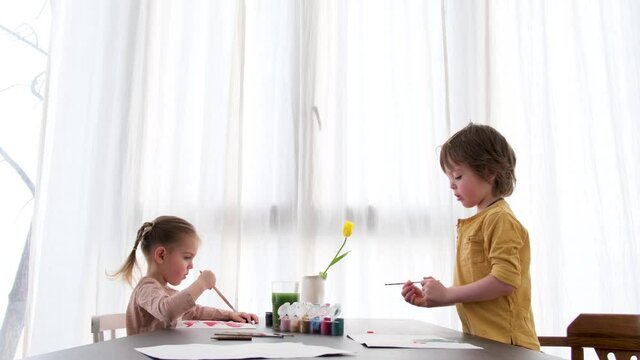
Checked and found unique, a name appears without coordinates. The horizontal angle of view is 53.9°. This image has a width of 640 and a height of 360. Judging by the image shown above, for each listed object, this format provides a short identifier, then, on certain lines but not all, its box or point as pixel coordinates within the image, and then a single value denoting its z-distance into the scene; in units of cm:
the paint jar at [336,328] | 122
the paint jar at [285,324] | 129
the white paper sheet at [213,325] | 139
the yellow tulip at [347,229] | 144
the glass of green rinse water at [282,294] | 142
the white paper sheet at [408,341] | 101
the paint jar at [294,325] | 127
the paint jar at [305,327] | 125
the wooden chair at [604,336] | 143
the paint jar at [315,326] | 124
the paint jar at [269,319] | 148
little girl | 154
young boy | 145
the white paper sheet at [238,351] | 82
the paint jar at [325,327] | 122
